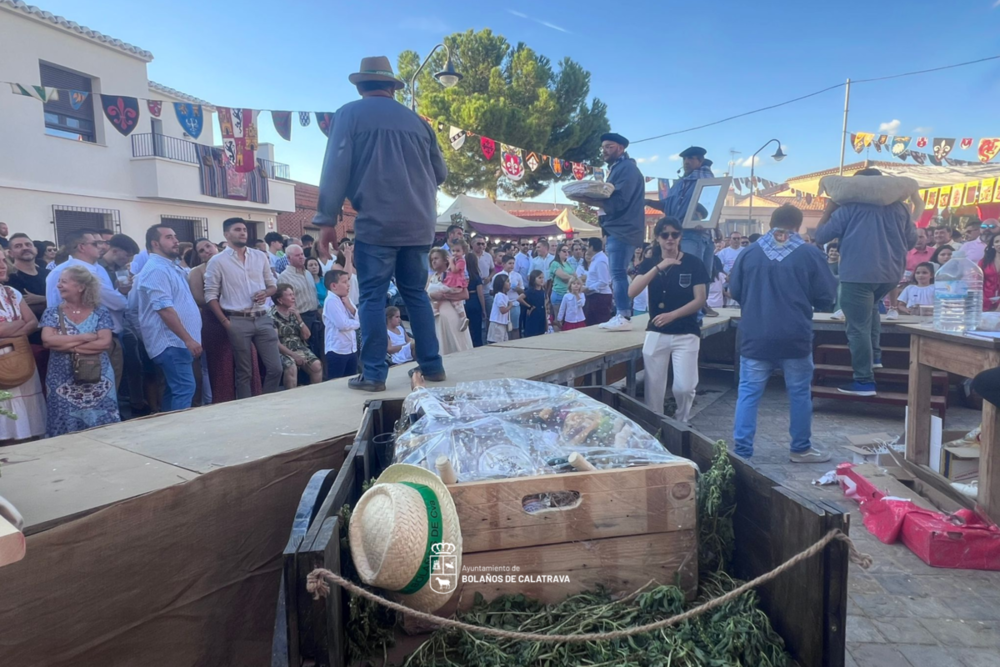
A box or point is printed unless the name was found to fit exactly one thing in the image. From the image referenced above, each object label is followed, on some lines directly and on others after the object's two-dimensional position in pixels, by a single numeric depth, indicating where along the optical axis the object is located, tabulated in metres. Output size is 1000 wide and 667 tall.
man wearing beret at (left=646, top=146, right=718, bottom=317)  6.48
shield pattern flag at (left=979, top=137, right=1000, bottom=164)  17.98
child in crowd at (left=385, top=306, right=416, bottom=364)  6.25
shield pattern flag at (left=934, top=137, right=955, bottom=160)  18.55
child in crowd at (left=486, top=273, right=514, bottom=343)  8.27
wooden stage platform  1.81
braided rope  1.39
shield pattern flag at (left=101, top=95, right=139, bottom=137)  9.60
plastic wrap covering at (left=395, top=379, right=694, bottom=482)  2.10
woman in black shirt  4.89
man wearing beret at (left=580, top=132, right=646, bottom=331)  6.11
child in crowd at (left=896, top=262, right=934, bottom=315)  7.98
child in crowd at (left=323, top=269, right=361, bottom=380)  5.81
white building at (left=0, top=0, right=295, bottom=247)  14.27
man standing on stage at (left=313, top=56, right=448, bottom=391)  3.37
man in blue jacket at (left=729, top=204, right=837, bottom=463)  4.43
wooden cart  1.42
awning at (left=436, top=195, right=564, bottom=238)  19.48
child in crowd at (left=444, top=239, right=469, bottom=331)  6.32
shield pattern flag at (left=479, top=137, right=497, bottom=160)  14.52
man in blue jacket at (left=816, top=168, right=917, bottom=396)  5.64
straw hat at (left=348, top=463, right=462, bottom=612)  1.58
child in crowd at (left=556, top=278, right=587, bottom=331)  8.84
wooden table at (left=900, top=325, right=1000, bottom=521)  3.31
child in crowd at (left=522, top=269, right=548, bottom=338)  10.83
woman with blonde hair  3.86
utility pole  25.12
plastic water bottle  3.85
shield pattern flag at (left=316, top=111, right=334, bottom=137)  10.51
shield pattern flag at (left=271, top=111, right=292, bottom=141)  10.38
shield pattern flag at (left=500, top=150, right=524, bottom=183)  15.92
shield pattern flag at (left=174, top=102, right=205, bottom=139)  10.23
